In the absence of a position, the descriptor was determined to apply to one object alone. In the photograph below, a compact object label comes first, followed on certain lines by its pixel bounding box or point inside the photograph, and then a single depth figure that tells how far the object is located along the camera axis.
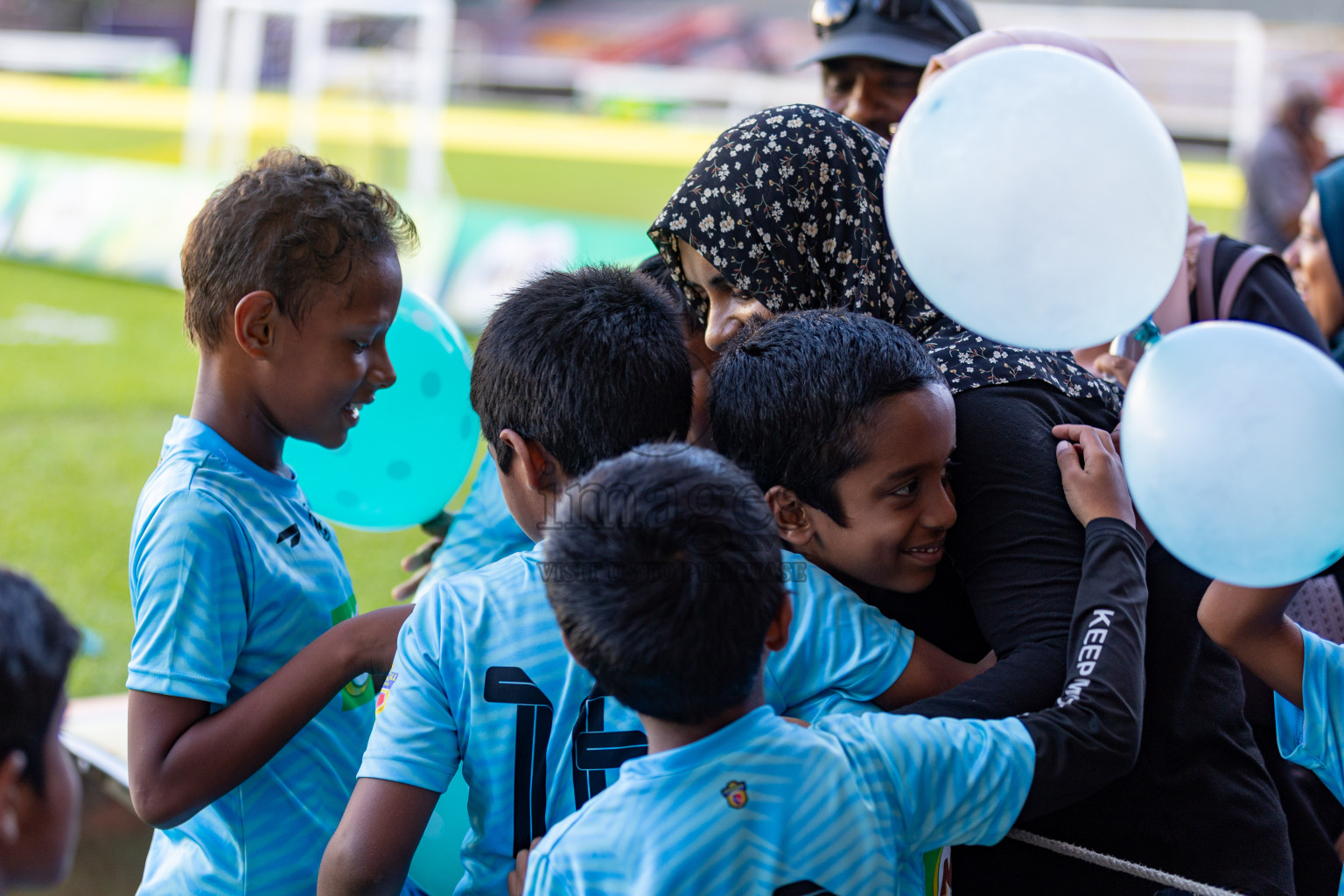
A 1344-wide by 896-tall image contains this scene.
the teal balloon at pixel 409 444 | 2.32
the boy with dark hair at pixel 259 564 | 1.54
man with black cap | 3.30
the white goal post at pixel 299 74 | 13.09
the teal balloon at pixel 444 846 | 1.71
